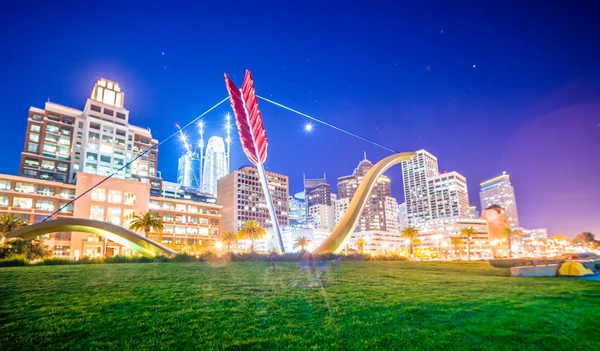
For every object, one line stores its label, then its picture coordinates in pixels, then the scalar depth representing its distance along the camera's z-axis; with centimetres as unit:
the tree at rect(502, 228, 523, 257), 8756
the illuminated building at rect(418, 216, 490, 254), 13988
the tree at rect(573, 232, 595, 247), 9496
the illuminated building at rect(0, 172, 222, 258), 6141
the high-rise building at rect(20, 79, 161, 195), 8600
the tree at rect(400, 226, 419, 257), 7288
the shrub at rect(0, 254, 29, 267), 2050
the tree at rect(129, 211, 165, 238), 5050
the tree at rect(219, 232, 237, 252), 7806
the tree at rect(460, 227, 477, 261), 7974
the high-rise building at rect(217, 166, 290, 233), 13325
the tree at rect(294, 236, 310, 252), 8795
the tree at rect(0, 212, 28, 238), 3835
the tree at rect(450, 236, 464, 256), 8746
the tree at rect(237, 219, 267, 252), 6419
